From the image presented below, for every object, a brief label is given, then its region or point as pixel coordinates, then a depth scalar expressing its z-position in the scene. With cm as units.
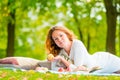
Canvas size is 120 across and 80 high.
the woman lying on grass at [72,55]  768
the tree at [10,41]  1925
